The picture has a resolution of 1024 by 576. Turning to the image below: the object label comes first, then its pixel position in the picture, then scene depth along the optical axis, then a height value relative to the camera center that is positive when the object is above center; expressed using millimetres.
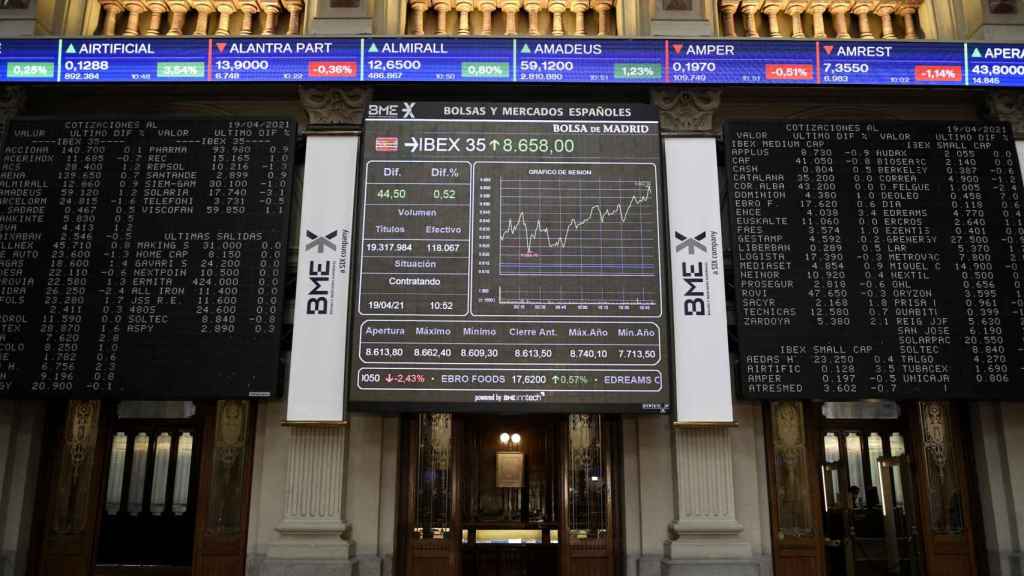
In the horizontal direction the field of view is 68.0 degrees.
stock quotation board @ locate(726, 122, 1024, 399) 8312 +2419
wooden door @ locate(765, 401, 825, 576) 8883 -142
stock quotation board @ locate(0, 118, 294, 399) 8312 +2427
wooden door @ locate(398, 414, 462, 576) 9055 -260
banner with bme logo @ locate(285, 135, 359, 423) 8406 +2136
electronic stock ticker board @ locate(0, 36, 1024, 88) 9352 +4993
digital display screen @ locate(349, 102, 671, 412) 8172 +2370
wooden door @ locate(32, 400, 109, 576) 8961 -150
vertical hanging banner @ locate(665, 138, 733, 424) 8438 +2130
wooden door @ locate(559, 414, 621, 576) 9125 -234
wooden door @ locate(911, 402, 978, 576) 9008 -163
